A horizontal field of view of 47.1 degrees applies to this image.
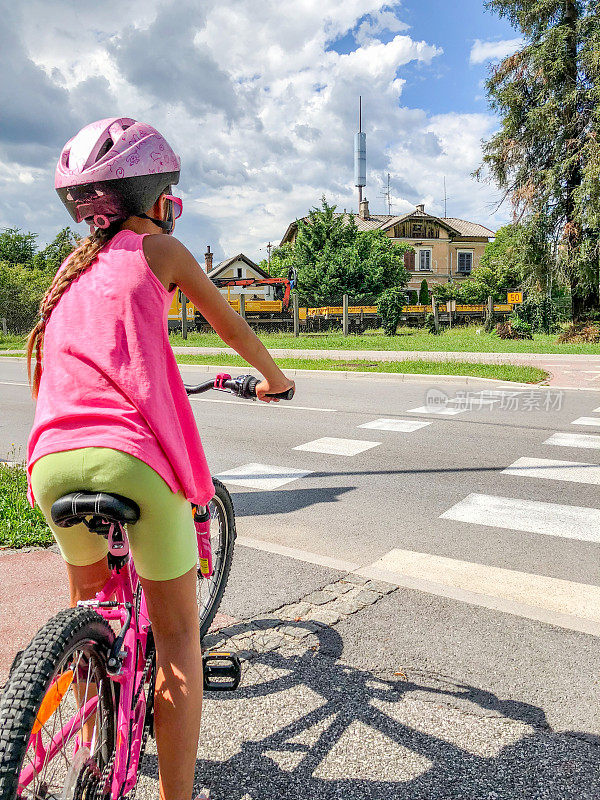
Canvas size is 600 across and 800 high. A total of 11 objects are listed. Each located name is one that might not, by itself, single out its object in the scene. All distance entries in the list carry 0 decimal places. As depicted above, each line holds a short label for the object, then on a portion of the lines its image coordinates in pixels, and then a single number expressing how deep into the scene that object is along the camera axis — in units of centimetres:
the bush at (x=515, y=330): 2383
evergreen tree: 2209
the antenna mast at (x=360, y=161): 14050
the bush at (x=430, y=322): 2964
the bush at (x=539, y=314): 2441
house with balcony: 6931
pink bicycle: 143
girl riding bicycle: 165
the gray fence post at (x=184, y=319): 2603
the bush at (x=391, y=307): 2731
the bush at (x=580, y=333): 2208
